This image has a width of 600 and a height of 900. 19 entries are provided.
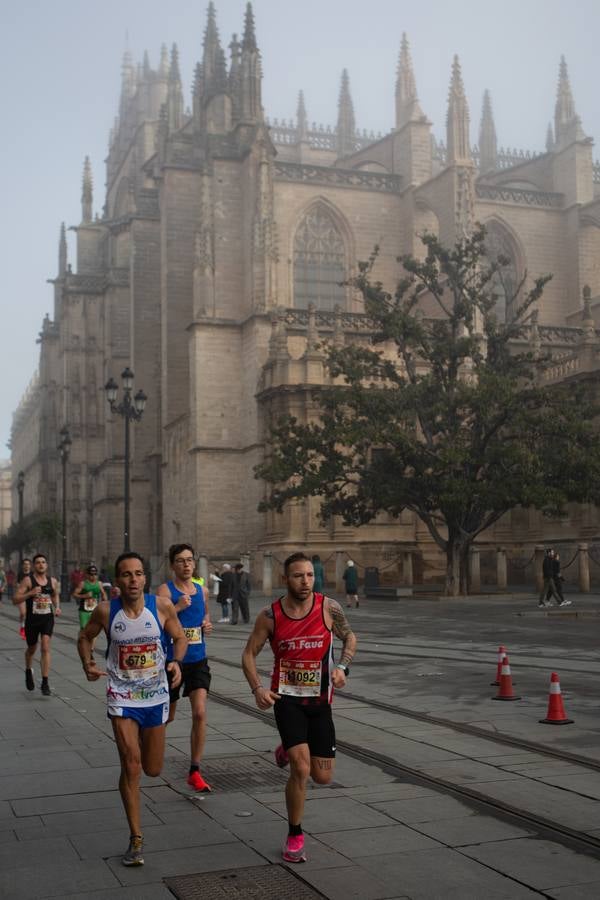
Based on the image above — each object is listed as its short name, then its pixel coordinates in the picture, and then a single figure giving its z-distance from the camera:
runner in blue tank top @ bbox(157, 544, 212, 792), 7.37
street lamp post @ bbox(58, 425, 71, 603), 39.62
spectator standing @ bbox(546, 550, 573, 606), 24.82
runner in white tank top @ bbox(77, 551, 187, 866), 5.59
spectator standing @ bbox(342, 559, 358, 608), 28.38
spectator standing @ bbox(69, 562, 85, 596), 32.47
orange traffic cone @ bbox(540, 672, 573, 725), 9.21
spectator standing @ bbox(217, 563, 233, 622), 24.83
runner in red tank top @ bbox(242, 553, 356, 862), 5.42
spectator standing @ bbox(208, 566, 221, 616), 37.06
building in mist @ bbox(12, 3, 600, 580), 39.09
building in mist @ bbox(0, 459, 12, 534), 165.12
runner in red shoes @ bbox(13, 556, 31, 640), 12.09
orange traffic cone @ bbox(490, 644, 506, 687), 10.91
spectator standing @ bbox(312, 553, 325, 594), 25.65
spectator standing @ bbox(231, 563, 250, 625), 24.16
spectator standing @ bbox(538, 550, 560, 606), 24.86
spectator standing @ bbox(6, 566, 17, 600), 52.92
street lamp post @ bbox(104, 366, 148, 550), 24.83
